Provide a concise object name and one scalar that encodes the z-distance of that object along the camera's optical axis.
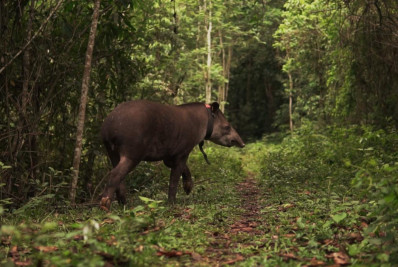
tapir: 5.75
